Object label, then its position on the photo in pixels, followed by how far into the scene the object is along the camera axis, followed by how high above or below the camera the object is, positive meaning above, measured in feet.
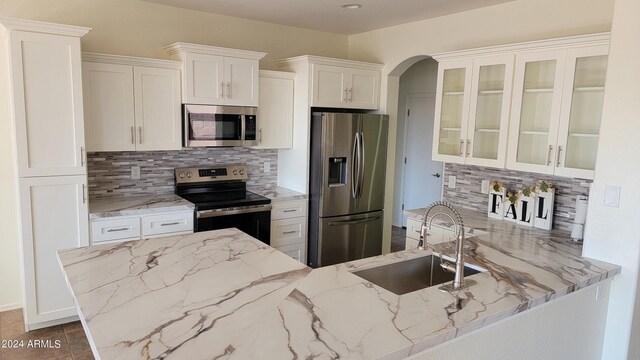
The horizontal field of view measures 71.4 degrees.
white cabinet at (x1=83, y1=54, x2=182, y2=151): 11.38 +0.51
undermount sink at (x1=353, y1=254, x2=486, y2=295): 7.40 -2.47
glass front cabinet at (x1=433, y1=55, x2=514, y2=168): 10.91 +0.63
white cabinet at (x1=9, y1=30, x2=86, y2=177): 9.81 +0.38
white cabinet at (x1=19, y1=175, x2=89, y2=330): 10.32 -2.74
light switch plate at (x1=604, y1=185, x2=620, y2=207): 7.76 -0.99
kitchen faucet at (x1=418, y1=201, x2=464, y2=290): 6.43 -1.94
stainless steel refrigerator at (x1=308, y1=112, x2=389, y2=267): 13.96 -1.71
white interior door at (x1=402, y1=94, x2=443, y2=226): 20.48 -1.29
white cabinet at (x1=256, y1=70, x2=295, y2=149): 14.06 +0.54
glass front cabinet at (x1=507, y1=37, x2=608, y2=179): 9.46 +0.60
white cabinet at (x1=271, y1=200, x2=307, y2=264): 13.87 -3.15
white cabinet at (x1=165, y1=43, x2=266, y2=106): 12.33 +1.47
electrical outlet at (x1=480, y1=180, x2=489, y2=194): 12.44 -1.46
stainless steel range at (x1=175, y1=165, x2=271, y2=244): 12.39 -2.17
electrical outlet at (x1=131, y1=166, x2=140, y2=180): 13.05 -1.46
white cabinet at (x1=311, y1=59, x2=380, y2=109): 14.16 +1.42
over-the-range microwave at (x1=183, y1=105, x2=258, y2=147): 12.65 +0.00
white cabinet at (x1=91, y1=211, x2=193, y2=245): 11.16 -2.68
